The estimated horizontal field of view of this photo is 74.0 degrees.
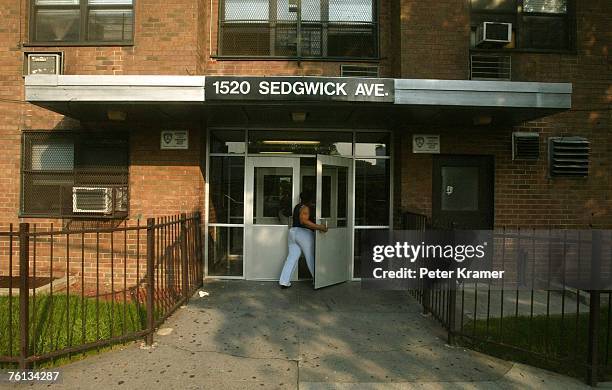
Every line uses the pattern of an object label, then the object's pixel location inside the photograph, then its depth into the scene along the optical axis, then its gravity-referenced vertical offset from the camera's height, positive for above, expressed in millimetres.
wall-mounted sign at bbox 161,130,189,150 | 7023 +868
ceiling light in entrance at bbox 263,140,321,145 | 7430 +902
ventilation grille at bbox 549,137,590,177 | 7066 +669
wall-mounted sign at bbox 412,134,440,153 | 7086 +871
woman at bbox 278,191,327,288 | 6590 -798
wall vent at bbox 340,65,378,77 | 7364 +2215
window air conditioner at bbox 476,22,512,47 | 6918 +2759
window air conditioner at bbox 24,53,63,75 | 7016 +2163
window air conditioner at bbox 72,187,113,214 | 6859 -169
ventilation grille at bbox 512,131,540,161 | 7059 +869
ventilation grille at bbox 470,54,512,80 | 7203 +2254
